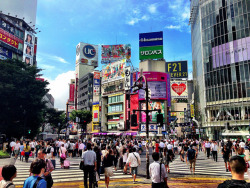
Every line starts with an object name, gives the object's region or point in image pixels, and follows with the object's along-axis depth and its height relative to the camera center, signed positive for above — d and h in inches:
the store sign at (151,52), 2637.8 +853.8
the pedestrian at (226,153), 530.6 -78.4
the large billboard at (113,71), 2714.1 +674.7
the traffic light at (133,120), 451.2 +3.9
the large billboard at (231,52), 1729.8 +578.8
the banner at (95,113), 3059.1 +133.4
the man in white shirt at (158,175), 243.0 -60.2
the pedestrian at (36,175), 139.6 -35.7
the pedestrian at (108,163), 359.3 -69.2
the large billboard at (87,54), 4523.9 +1461.0
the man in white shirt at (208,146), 809.5 -94.0
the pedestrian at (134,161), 404.2 -73.3
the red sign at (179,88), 3198.1 +496.5
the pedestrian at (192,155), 487.5 -76.2
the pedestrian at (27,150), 700.6 -89.4
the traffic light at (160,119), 478.6 +5.9
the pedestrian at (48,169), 226.4 -56.2
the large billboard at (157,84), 2368.4 +413.8
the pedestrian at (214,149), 691.4 -91.3
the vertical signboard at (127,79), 2596.0 +520.9
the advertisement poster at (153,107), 2314.2 +160.5
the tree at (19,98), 1304.1 +152.6
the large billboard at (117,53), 3513.8 +1129.7
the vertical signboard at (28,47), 2634.6 +942.3
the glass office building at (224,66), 1728.6 +479.0
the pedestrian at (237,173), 103.3 -26.8
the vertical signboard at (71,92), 4361.2 +615.7
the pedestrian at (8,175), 142.9 -35.0
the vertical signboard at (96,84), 3100.4 +550.0
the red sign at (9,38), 2255.2 +921.8
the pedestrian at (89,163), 333.0 -62.5
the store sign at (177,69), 3406.7 +837.8
